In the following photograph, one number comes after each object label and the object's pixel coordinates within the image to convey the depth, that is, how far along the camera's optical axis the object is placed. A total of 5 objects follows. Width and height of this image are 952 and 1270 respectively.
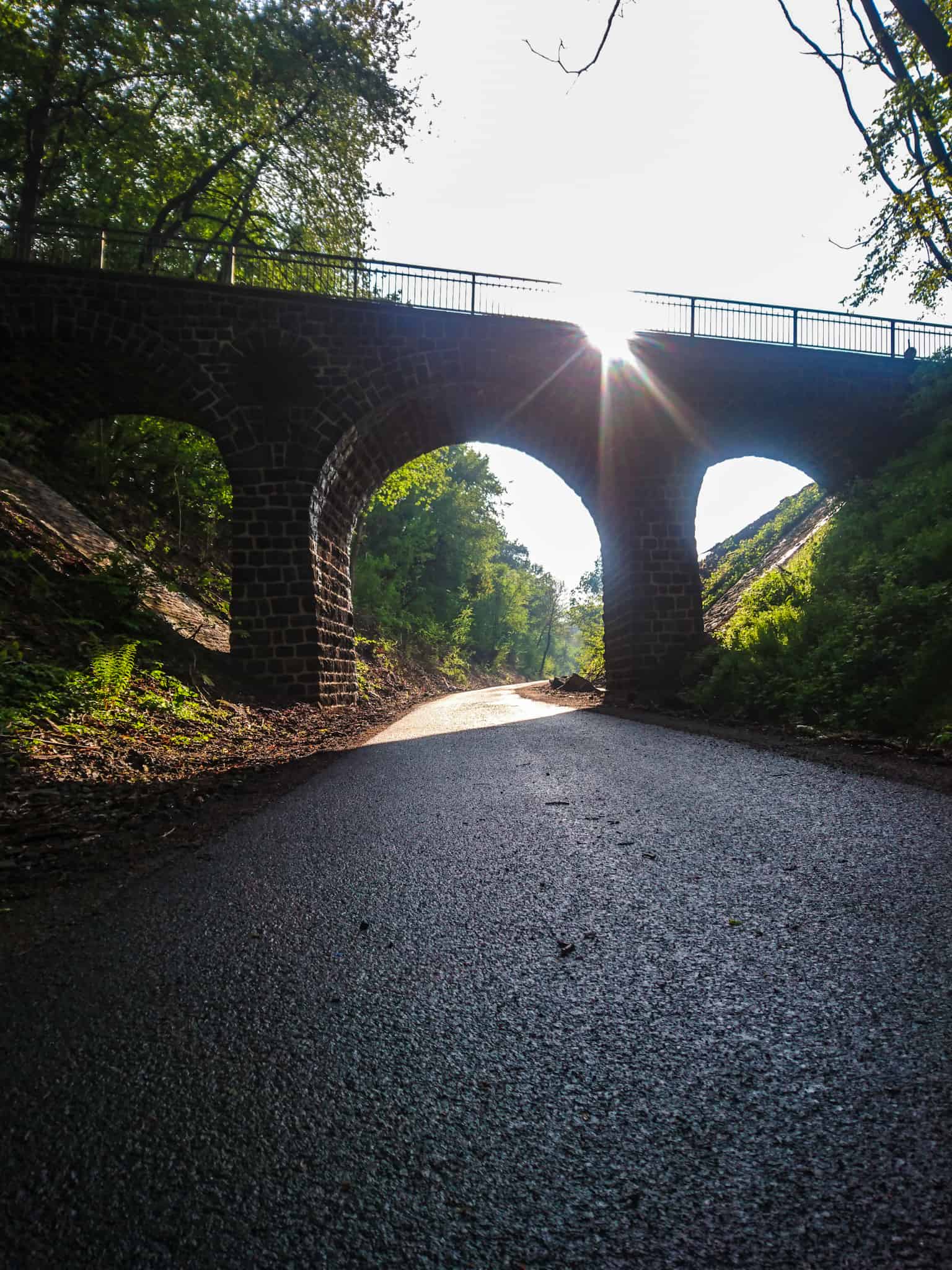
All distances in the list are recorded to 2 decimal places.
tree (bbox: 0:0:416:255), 15.77
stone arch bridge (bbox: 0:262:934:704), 12.84
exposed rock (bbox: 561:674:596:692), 20.23
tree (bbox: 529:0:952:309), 8.45
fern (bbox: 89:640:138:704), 7.30
